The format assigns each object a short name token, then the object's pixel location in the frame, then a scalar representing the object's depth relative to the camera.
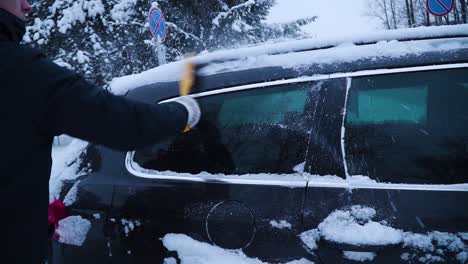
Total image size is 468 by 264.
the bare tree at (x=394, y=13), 36.22
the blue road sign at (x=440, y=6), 7.62
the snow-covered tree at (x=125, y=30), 9.65
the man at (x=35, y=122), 1.12
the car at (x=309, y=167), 1.48
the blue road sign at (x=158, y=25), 7.04
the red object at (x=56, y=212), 1.78
